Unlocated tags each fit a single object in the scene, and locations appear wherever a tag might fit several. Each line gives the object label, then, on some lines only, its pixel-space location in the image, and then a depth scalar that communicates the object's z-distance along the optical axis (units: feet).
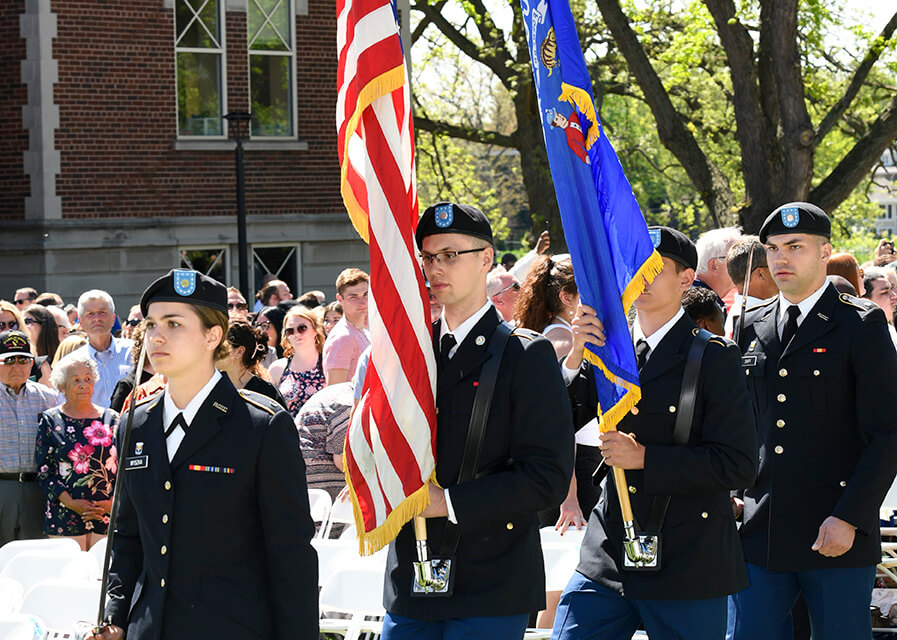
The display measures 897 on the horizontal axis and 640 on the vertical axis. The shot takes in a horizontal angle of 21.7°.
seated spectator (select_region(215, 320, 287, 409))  41.61
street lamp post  104.12
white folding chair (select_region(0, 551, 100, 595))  37.62
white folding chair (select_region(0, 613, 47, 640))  30.72
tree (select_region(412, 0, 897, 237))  88.47
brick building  112.19
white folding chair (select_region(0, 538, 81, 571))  38.57
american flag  25.15
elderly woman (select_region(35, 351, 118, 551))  47.66
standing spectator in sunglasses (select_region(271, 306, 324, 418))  53.14
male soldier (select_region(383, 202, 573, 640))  24.02
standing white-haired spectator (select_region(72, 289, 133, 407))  61.59
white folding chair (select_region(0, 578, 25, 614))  34.91
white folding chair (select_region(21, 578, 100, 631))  34.95
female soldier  22.58
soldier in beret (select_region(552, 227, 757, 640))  26.52
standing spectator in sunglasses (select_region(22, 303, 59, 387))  64.60
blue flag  27.15
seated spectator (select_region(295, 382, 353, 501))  42.65
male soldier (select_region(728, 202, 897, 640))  29.38
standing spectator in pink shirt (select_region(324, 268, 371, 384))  50.80
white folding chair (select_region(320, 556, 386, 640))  35.34
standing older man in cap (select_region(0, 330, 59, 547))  48.90
